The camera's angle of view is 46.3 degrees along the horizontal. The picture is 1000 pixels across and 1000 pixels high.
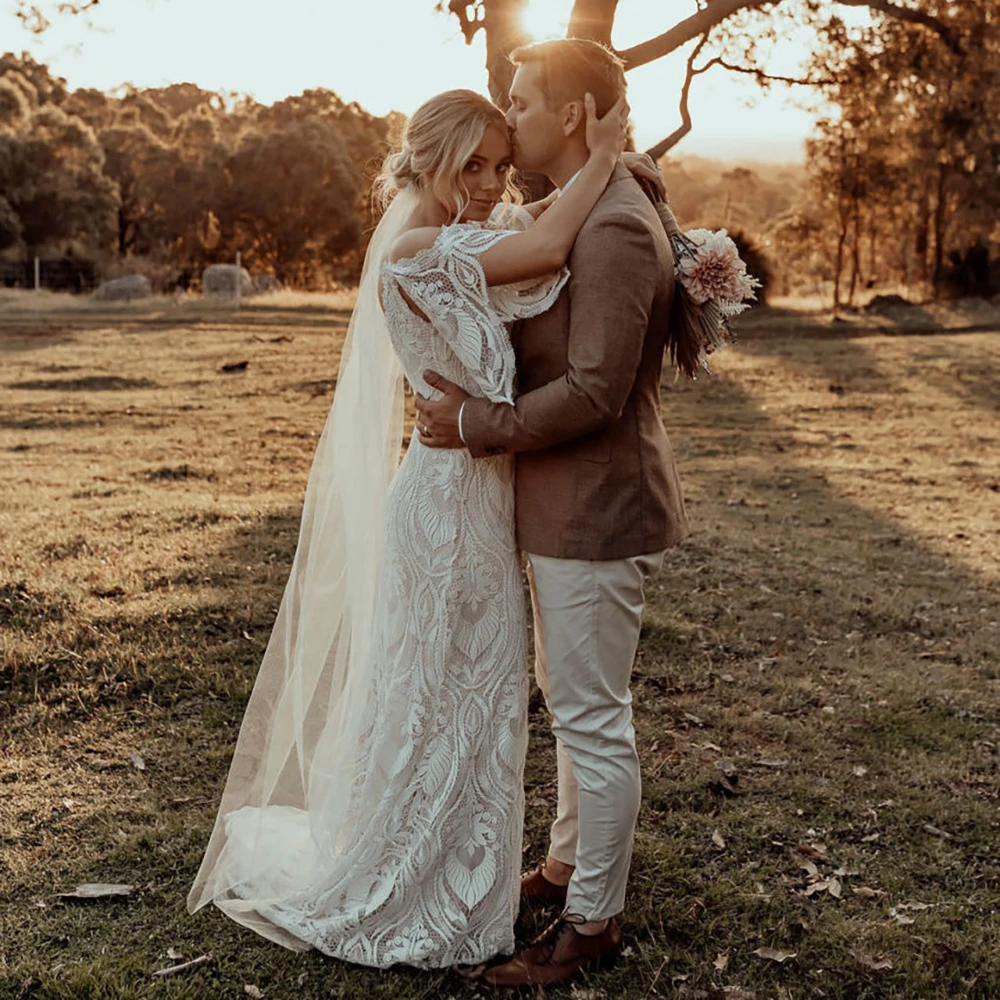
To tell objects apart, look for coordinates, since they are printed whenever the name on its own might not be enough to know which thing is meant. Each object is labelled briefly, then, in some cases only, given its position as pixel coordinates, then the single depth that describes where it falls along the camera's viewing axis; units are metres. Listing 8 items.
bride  2.96
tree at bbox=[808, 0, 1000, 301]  13.23
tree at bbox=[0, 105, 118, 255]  39.84
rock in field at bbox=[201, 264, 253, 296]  32.25
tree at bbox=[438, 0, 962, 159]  9.15
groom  2.85
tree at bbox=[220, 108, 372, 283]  43.72
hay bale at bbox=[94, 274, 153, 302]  31.27
